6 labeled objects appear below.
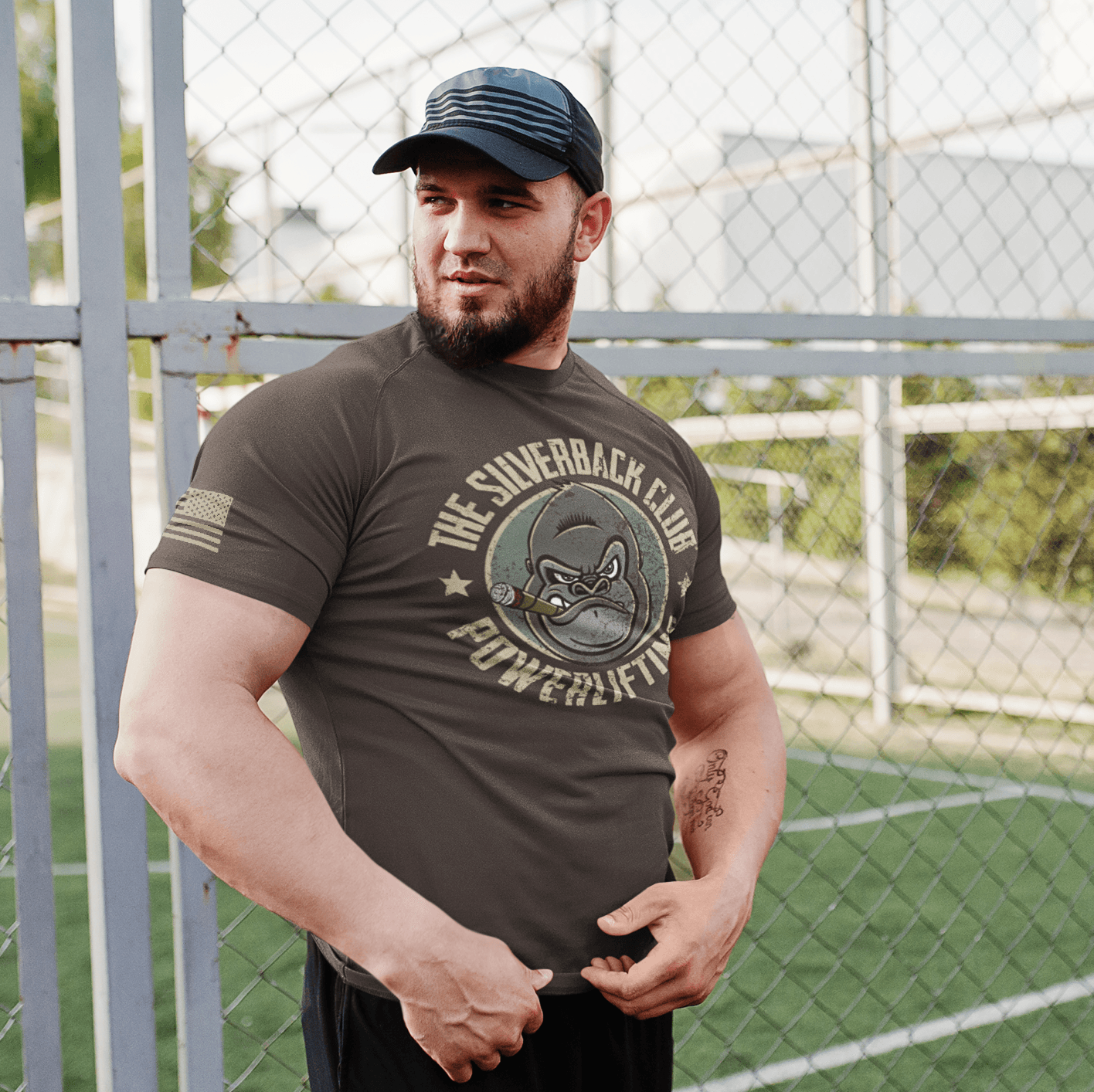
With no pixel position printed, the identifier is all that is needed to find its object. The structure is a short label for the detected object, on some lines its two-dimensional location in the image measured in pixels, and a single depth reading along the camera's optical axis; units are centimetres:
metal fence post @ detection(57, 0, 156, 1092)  164
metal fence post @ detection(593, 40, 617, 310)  543
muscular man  124
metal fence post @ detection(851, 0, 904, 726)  589
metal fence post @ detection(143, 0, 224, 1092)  169
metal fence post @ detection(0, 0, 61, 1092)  164
